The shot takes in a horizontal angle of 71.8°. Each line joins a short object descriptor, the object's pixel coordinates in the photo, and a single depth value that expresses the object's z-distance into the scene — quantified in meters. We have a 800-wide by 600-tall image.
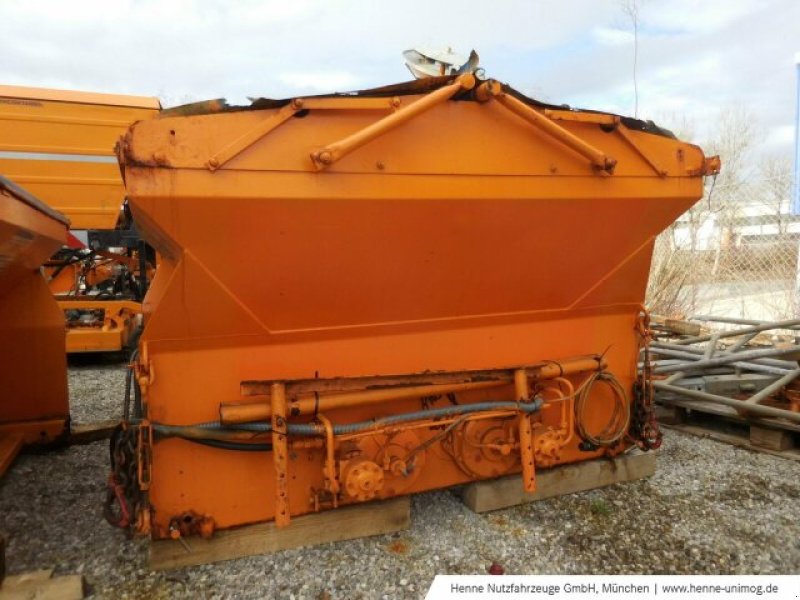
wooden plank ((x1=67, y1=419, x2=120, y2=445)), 3.81
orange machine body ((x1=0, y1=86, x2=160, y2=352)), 6.27
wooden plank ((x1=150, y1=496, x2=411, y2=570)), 2.33
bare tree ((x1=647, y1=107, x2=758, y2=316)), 9.16
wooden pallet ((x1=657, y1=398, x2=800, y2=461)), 3.70
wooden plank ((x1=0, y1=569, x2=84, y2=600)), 2.14
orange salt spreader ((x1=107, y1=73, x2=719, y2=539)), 2.06
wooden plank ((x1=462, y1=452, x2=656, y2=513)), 2.84
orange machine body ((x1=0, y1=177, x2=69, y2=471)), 3.39
